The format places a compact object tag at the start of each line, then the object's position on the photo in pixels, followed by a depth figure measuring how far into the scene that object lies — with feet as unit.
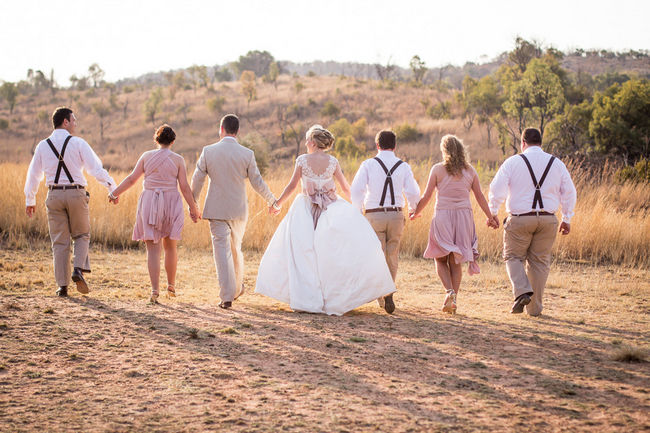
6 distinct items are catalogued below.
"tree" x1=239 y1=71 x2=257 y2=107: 164.04
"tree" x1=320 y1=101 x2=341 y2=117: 142.10
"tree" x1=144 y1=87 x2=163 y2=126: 155.53
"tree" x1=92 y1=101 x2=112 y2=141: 161.53
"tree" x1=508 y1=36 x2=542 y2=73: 129.29
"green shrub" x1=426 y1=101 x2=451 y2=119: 130.77
